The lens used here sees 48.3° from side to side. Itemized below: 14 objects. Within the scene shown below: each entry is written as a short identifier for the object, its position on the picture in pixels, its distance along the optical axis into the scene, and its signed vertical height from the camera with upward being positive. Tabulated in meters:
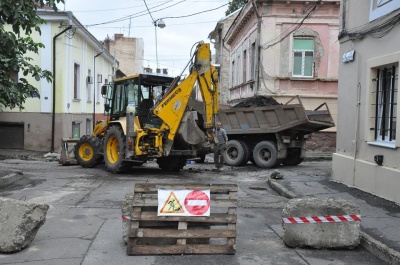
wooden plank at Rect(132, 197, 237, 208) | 5.62 -1.10
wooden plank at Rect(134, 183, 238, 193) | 5.71 -0.92
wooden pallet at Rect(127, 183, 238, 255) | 5.48 -1.41
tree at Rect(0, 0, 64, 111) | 8.95 +1.44
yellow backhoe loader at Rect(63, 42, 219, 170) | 12.23 -0.06
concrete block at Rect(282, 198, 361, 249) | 5.86 -1.43
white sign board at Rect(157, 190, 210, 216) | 5.63 -1.11
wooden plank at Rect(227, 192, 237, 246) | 5.58 -1.35
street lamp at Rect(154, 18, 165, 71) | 22.71 +4.69
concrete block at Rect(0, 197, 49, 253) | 5.50 -1.39
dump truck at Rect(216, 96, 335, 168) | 14.59 -0.47
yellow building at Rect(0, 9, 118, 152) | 19.66 +0.45
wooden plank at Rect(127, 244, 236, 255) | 5.43 -1.64
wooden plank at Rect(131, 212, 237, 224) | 5.57 -1.29
